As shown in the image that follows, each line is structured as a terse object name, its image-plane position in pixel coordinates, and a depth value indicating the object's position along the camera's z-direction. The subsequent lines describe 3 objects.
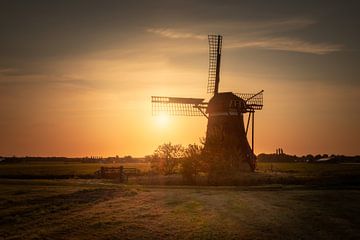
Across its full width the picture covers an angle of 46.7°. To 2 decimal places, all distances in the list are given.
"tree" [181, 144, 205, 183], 51.22
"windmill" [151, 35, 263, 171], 55.34
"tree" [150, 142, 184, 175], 64.31
